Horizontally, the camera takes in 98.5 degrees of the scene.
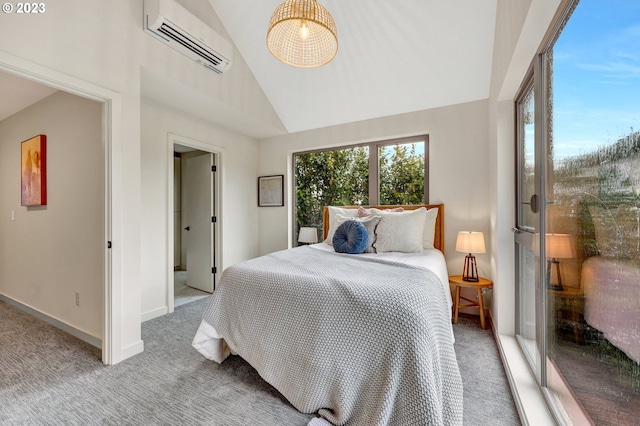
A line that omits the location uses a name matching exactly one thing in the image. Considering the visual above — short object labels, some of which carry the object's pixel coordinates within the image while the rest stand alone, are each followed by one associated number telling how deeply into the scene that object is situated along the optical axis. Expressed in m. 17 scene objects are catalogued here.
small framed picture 4.27
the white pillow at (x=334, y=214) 3.21
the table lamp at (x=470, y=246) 2.63
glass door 1.71
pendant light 1.74
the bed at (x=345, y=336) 1.24
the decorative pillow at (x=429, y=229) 2.93
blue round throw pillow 2.63
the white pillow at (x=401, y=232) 2.69
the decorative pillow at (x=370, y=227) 2.73
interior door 3.91
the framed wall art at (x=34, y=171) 2.82
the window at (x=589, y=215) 0.85
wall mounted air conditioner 2.23
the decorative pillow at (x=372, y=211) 3.08
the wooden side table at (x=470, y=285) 2.57
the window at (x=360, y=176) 3.43
